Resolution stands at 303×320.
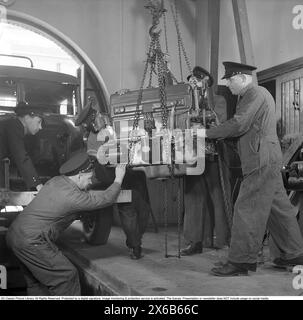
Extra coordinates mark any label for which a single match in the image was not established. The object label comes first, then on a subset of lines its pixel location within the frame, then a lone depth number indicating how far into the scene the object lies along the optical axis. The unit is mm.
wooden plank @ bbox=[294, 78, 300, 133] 3182
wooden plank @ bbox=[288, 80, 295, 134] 3238
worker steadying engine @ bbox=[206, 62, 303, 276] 1992
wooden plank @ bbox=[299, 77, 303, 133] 3159
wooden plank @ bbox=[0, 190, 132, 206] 2250
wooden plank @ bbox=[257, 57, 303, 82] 3199
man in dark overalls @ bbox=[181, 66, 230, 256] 2588
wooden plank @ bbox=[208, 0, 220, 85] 3779
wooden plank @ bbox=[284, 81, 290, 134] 3298
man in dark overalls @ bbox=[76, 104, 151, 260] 2496
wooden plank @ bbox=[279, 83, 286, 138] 3347
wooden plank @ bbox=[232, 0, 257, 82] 3230
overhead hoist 2213
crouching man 2074
